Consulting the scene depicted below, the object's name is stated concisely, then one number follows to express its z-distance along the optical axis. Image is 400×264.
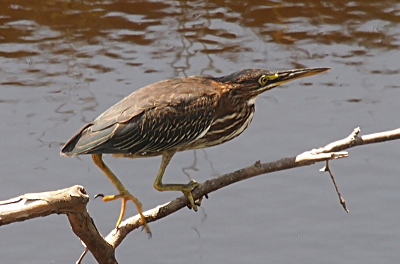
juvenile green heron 9.54
